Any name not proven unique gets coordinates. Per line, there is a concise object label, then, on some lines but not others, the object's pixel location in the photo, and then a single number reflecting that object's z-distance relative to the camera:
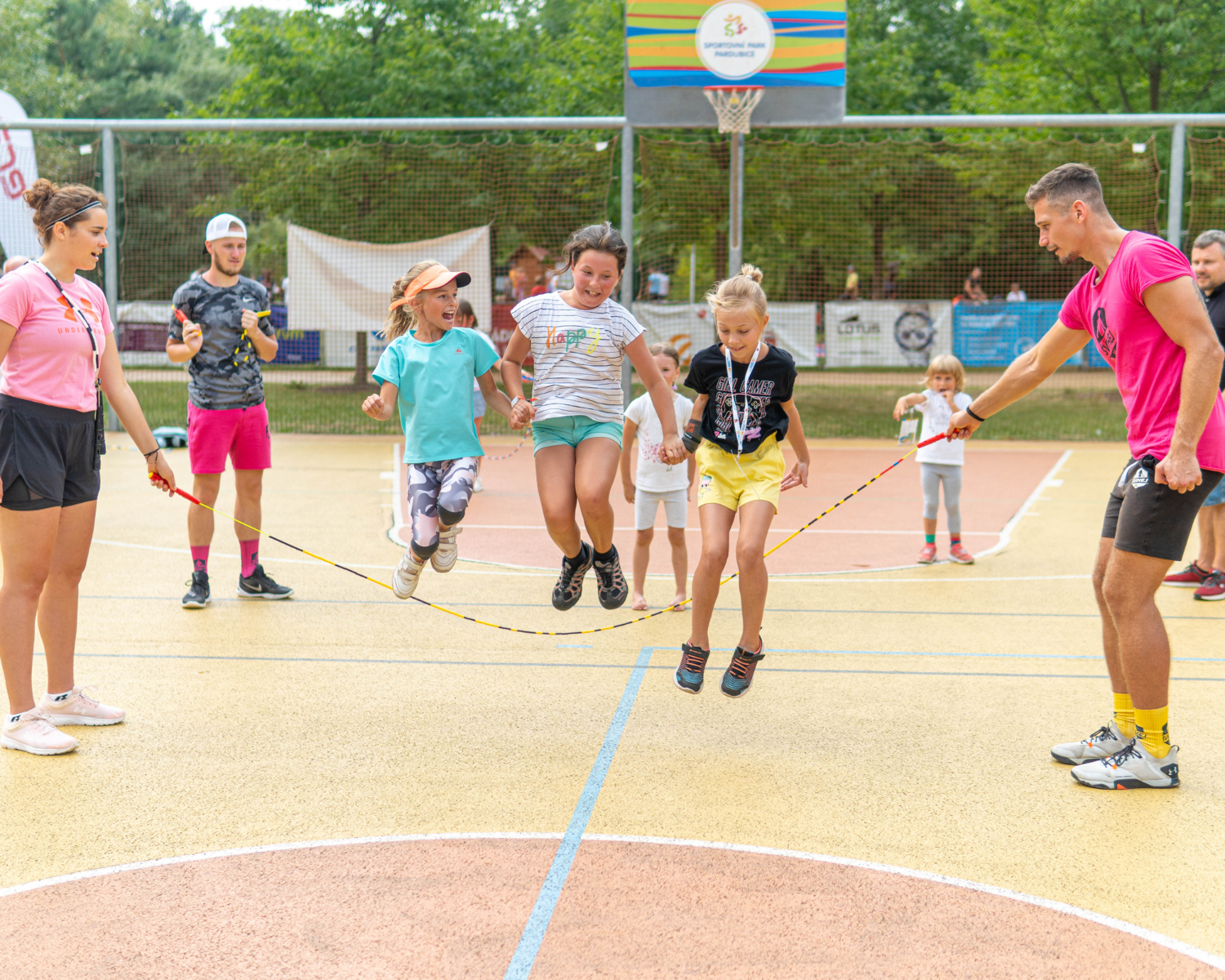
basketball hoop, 14.80
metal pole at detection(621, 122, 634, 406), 14.70
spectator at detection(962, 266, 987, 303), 18.84
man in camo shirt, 7.00
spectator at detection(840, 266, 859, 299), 18.92
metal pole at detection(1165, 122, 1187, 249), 14.50
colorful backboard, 14.97
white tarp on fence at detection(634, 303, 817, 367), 17.05
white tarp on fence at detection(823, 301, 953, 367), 18.67
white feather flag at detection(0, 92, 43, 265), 15.28
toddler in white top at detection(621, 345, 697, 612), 7.07
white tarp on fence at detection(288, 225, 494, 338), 16.17
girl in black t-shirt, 5.06
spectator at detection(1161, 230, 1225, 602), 6.71
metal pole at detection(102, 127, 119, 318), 14.95
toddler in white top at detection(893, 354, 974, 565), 8.63
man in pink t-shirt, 4.16
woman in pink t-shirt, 4.61
